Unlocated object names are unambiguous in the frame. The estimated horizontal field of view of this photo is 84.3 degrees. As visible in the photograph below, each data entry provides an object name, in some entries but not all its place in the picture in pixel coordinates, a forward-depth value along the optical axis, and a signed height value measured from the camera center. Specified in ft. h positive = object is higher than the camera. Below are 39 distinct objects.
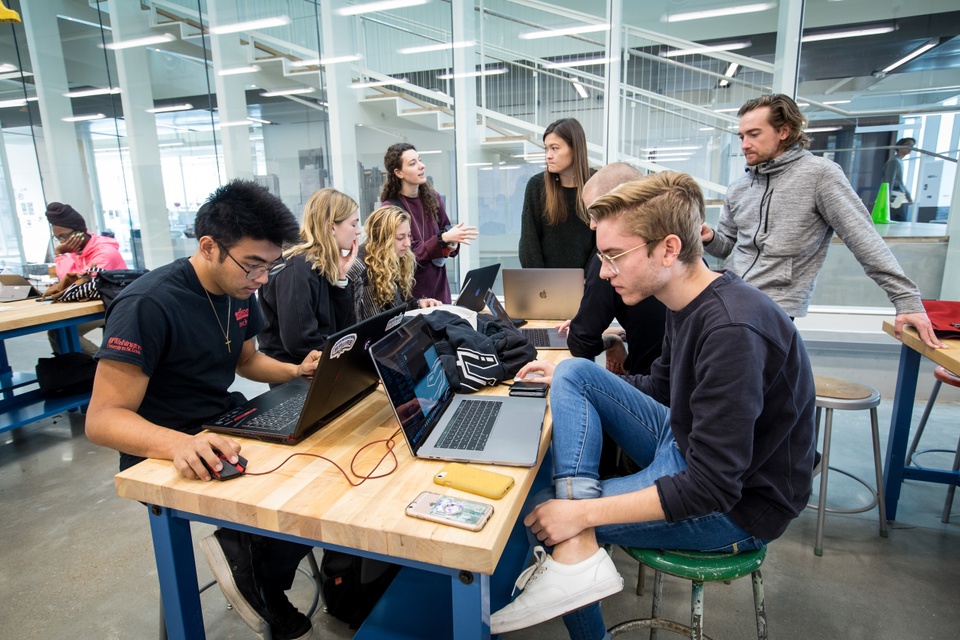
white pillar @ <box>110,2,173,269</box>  14.49 +1.76
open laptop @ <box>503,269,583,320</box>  7.87 -1.45
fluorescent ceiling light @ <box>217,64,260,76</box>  14.39 +3.40
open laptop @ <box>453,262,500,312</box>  7.47 -1.36
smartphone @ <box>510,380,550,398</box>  4.76 -1.75
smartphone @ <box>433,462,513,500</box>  3.13 -1.70
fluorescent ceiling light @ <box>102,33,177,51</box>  14.47 +4.21
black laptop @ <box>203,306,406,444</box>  3.74 -1.60
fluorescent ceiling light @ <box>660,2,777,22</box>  12.21 +4.06
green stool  3.52 -2.48
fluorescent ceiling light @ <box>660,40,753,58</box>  12.51 +3.26
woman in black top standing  8.13 -0.29
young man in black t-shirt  3.79 -1.33
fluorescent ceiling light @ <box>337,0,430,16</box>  14.61 +5.05
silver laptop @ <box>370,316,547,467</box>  3.62 -1.73
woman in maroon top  8.98 -0.51
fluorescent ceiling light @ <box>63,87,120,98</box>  15.16 +3.08
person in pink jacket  11.42 -1.00
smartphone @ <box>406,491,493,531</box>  2.83 -1.71
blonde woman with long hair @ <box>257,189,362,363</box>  6.39 -1.10
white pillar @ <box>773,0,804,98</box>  11.84 +3.06
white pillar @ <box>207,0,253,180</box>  14.23 +2.80
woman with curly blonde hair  7.40 -0.98
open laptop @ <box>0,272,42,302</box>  10.77 -1.74
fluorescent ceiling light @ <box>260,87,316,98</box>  15.28 +2.93
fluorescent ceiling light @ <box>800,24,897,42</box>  11.95 +3.33
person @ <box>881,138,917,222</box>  12.03 +0.20
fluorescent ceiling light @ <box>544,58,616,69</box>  13.35 +3.18
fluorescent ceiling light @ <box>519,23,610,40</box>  13.21 +3.97
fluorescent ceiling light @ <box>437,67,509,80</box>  14.58 +3.20
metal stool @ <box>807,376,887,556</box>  6.24 -2.50
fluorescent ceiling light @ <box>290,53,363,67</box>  14.73 +3.69
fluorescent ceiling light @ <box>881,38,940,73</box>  11.53 +2.80
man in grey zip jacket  6.16 -0.39
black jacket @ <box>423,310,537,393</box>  4.93 -1.54
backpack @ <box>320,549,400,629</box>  5.14 -3.79
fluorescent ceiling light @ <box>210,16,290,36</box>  14.23 +4.65
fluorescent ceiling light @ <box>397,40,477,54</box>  14.52 +3.98
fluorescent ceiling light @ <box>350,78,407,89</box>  15.23 +3.14
